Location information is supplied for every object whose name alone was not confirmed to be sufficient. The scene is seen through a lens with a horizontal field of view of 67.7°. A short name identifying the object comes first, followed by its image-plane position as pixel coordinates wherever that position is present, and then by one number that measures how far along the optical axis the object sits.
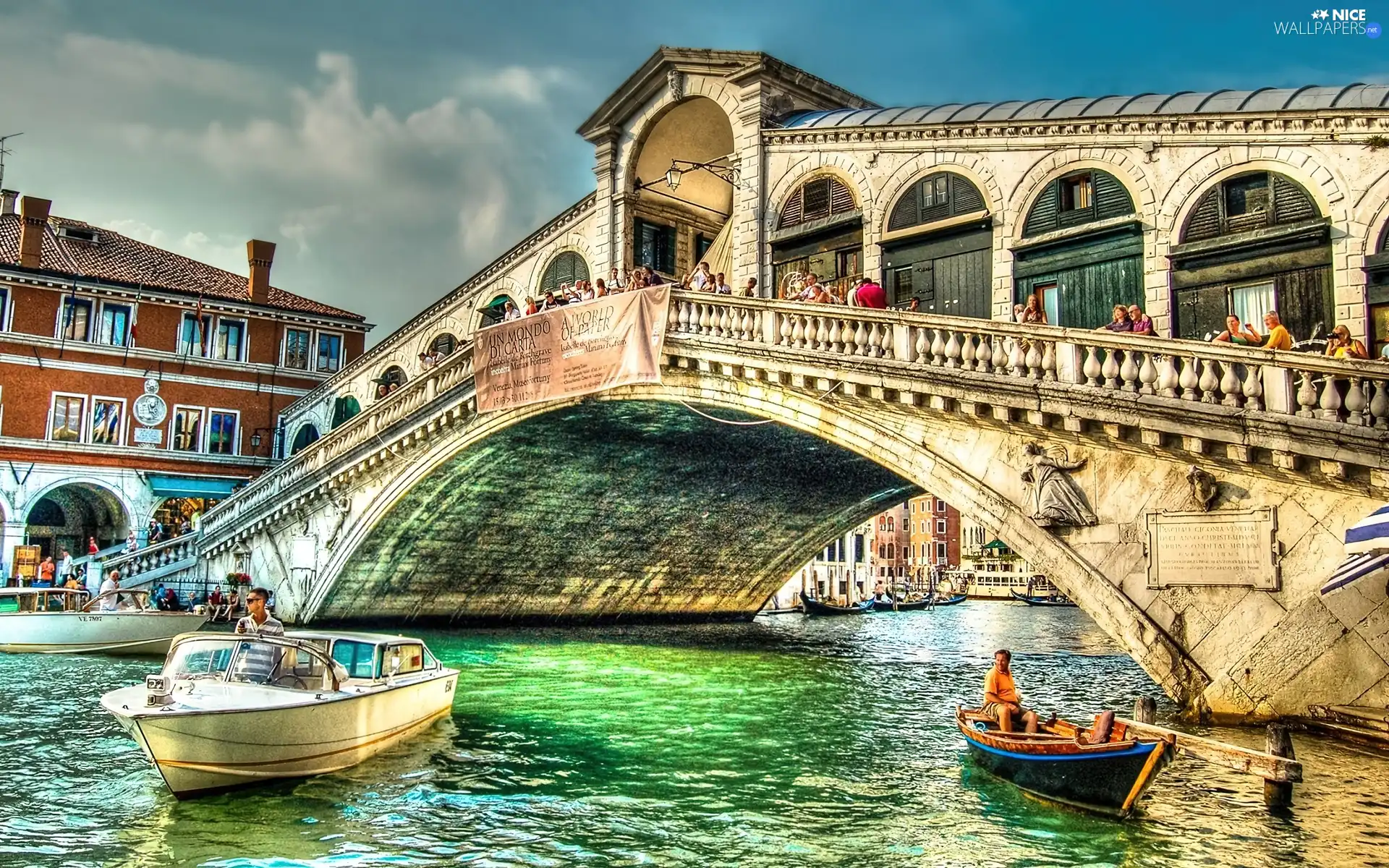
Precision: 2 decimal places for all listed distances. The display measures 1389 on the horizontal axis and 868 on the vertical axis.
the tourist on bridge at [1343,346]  11.38
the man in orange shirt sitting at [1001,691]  10.01
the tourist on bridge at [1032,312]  14.20
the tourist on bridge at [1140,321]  13.21
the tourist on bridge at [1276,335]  11.71
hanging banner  17.75
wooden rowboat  8.30
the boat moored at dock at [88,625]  19.55
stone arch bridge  11.14
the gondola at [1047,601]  69.38
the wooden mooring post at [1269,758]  8.39
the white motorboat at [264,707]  9.00
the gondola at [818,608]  49.22
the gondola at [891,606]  58.31
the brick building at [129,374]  31.25
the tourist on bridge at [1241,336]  12.41
